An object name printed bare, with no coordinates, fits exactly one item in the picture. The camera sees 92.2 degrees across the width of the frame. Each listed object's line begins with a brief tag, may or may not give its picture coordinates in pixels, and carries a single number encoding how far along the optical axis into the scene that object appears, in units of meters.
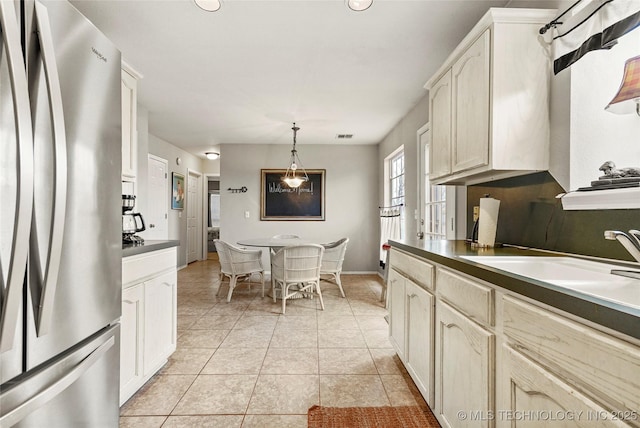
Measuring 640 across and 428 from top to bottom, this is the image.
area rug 1.59
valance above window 1.21
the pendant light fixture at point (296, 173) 4.50
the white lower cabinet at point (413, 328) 1.61
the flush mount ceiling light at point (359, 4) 1.85
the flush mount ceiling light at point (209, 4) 1.86
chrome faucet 0.95
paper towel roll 1.86
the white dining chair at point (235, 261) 3.75
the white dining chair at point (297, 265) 3.37
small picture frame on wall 5.90
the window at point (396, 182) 4.22
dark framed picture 5.64
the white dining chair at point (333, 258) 3.93
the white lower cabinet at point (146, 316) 1.65
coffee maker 1.91
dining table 3.78
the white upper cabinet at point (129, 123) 2.19
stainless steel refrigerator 0.75
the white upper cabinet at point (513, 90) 1.55
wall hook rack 5.62
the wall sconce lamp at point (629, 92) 1.15
